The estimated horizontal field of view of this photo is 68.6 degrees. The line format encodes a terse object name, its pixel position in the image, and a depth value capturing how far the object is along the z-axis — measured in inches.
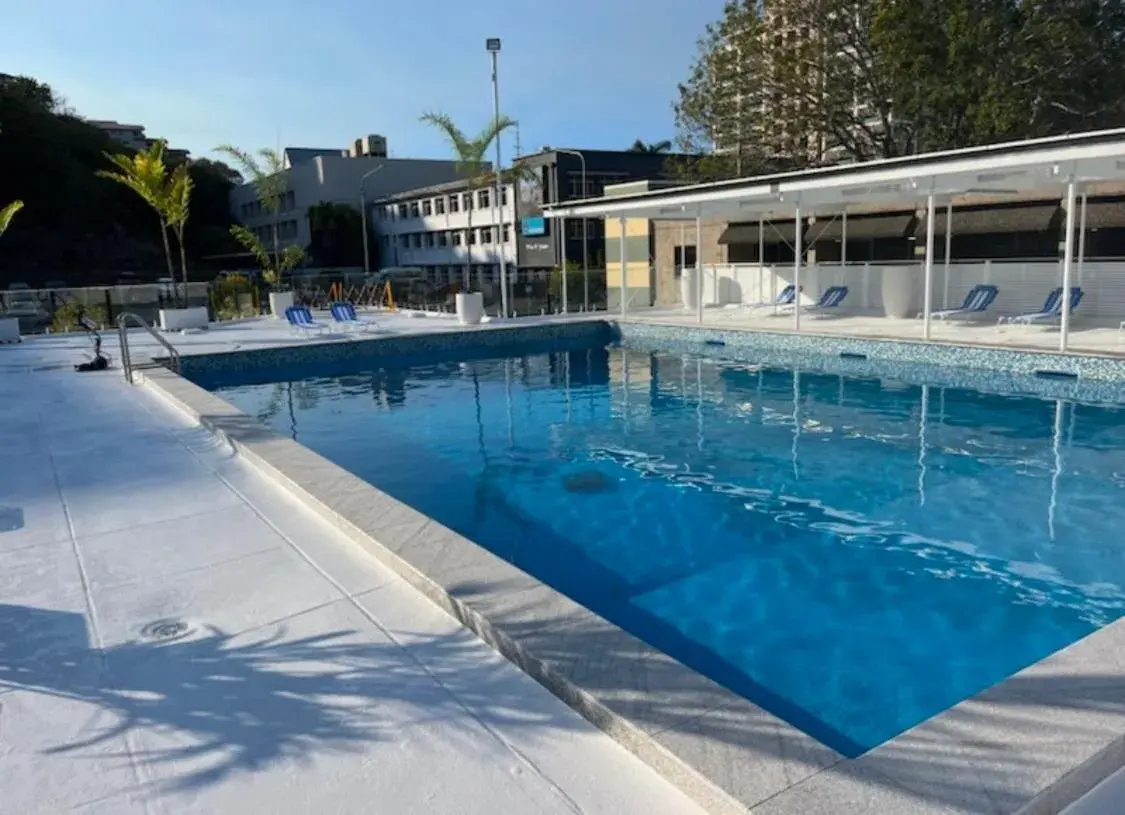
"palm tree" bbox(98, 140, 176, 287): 837.8
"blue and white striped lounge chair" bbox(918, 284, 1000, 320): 602.9
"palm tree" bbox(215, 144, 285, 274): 1074.1
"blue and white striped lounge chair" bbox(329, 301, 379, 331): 720.3
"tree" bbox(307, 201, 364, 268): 2119.8
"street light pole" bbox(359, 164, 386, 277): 2062.1
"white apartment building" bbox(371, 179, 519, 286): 1841.5
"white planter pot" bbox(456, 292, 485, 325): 747.4
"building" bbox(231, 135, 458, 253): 2252.7
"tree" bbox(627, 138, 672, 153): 2130.9
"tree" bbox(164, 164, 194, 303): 844.6
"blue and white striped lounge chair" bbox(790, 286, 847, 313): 725.9
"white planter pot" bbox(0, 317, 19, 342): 714.2
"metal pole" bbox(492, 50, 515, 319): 779.4
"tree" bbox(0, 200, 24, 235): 745.6
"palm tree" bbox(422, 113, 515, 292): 912.9
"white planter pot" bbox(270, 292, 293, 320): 890.7
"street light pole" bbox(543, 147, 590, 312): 855.1
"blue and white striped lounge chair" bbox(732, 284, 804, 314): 761.0
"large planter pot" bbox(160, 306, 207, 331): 778.8
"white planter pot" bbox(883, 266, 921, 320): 669.9
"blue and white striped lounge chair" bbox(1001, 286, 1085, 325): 539.5
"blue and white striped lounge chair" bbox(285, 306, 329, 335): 682.8
